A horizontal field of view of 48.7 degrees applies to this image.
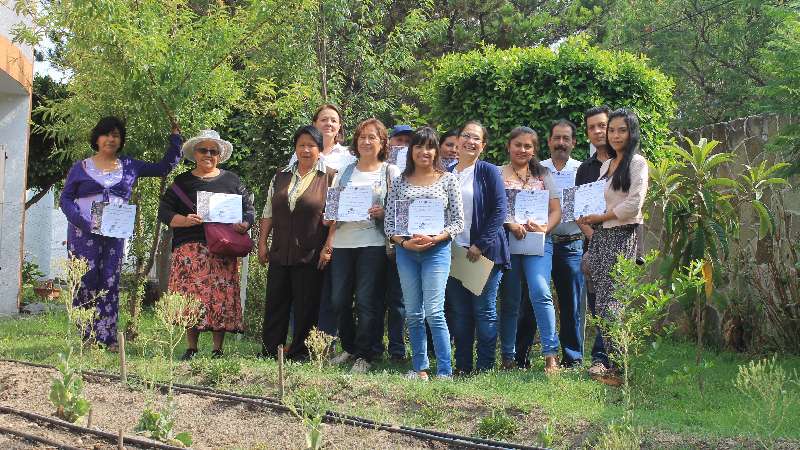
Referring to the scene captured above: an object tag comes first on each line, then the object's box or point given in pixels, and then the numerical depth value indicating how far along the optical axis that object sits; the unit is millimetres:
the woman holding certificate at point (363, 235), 6754
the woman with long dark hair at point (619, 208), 5988
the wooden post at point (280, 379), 5286
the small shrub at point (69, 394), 5043
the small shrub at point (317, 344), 5039
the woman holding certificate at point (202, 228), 7246
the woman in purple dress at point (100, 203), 7410
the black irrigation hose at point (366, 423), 4574
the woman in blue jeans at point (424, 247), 6277
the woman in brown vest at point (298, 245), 7086
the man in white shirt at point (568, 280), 6770
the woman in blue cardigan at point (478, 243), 6406
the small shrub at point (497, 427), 4852
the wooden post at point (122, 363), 5654
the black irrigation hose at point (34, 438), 4428
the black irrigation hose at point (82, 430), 4459
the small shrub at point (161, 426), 4660
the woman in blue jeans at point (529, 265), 6430
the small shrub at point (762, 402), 3660
